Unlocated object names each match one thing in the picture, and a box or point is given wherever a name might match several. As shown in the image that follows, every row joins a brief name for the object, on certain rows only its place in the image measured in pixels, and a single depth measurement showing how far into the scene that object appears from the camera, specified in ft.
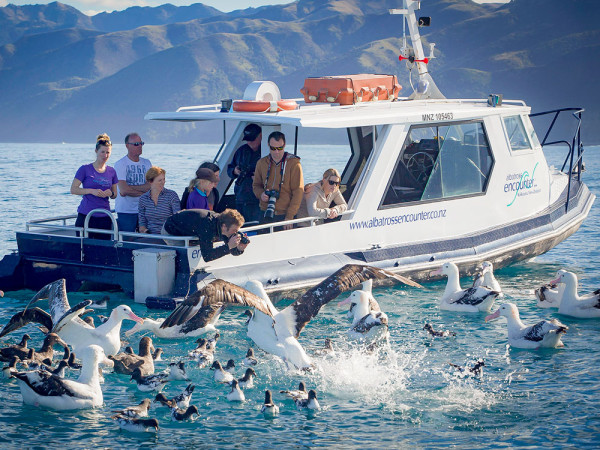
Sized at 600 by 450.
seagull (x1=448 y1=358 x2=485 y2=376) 56.08
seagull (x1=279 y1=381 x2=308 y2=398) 51.62
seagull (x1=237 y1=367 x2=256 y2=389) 54.49
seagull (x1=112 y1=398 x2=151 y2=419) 48.03
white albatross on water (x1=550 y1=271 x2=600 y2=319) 71.41
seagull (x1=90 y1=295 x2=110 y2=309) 68.95
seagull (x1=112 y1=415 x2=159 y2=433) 47.39
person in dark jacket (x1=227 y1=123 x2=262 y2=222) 79.36
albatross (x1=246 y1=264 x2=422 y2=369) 58.18
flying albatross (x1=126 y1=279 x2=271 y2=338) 57.21
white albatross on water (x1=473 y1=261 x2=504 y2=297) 76.18
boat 69.82
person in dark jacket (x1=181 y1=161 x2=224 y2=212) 71.26
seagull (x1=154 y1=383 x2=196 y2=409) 50.26
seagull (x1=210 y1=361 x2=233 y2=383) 55.11
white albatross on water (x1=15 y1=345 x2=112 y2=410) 50.19
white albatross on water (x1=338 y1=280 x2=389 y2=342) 63.41
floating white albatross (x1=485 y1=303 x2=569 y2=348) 62.64
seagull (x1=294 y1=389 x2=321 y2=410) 50.98
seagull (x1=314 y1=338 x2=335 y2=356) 59.96
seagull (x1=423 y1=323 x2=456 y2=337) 65.92
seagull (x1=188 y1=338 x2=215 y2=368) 57.98
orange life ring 76.89
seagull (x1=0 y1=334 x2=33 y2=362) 58.75
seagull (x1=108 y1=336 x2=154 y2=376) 56.13
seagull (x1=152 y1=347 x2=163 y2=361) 59.16
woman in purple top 72.33
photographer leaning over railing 65.92
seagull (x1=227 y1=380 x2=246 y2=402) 52.34
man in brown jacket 73.61
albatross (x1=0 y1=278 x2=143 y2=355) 59.52
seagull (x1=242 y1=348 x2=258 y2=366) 58.75
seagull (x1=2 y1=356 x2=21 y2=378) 55.77
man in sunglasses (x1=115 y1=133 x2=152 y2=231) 75.61
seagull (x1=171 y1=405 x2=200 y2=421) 49.24
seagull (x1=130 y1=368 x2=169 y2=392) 53.57
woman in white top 75.20
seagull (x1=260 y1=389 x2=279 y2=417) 50.35
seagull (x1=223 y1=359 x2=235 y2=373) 56.54
